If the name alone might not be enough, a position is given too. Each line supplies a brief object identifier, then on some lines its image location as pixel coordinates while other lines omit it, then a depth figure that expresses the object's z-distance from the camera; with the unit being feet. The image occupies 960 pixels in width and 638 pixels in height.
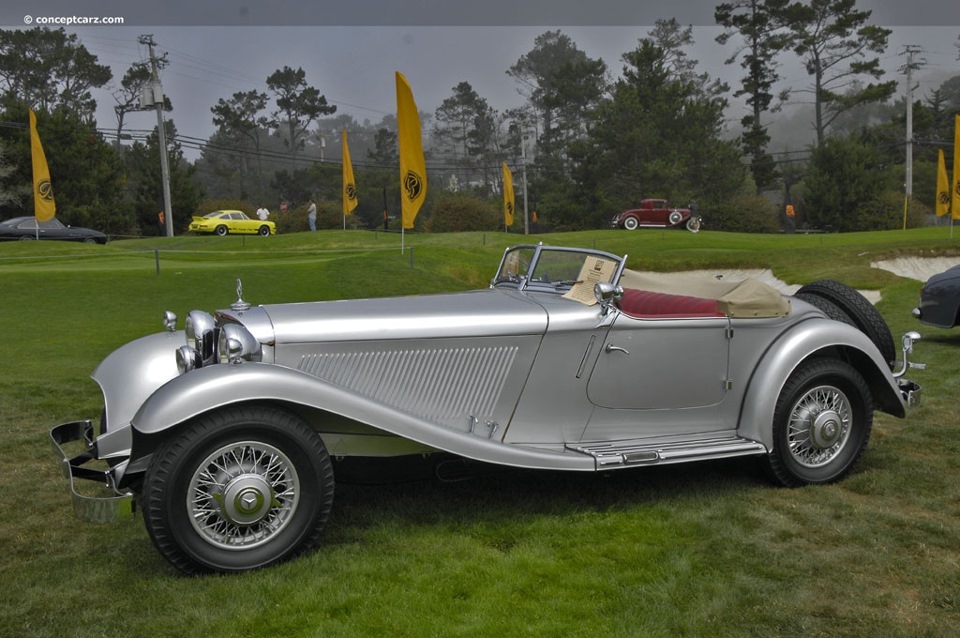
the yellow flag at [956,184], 83.01
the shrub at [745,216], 173.37
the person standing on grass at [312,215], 132.36
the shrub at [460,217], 160.25
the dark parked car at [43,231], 107.55
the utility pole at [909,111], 160.25
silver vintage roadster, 12.09
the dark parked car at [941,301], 31.76
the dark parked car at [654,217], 150.00
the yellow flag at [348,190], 109.41
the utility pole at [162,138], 125.39
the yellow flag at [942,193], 101.79
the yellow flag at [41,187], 84.69
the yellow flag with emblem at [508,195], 123.24
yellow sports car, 134.41
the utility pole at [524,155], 167.05
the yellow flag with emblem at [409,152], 53.01
